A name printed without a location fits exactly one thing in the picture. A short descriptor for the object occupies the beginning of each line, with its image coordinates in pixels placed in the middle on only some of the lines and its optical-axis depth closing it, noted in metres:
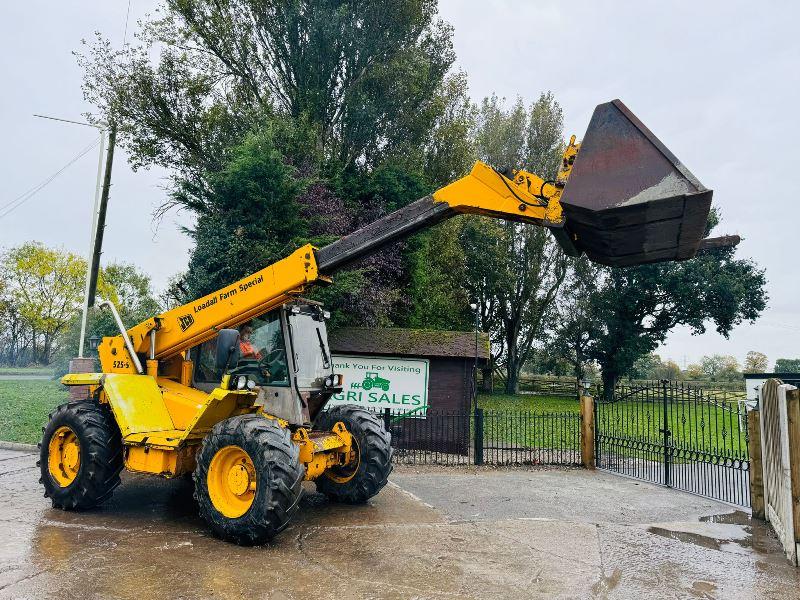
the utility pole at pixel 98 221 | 17.62
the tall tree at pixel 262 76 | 20.55
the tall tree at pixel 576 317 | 34.72
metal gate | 9.89
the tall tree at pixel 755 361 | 60.35
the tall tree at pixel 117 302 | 20.72
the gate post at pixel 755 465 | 8.32
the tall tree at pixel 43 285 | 46.19
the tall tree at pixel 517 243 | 32.41
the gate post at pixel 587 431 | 12.36
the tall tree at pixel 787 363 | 39.06
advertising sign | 14.12
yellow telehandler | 5.55
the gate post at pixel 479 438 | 12.48
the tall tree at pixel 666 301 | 32.44
